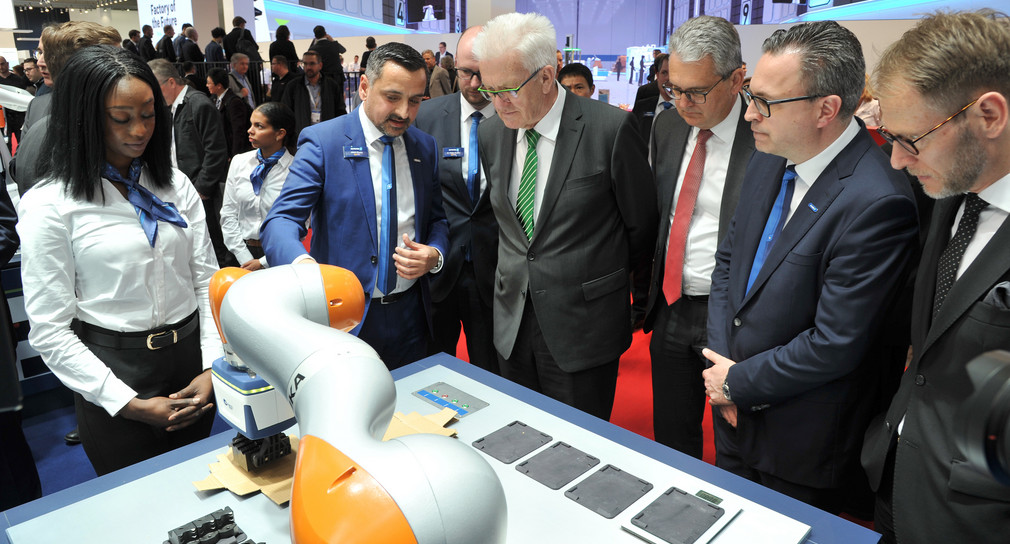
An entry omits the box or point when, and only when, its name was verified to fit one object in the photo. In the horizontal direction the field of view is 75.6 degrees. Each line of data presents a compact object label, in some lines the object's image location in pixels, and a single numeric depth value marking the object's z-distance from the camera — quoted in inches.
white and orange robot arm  24.4
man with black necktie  51.1
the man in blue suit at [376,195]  85.4
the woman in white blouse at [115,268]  67.1
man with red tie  87.7
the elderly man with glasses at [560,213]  86.3
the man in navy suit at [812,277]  63.2
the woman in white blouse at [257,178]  154.1
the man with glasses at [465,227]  105.0
